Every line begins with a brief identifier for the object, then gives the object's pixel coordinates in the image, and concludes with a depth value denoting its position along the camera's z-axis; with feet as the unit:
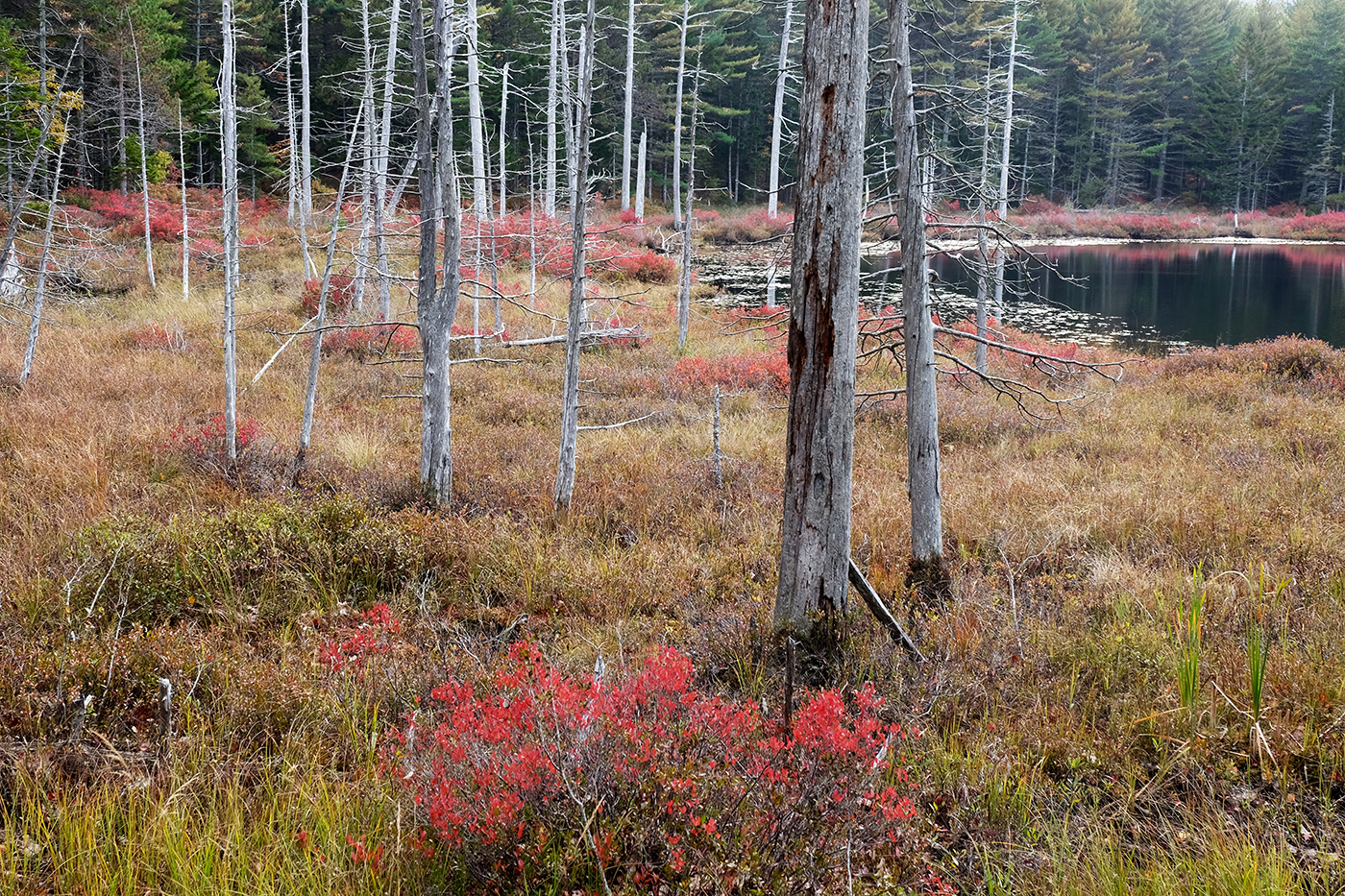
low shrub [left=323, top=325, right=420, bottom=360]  51.67
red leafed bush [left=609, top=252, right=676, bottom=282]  92.94
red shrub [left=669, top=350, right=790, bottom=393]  46.21
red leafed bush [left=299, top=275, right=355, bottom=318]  59.06
